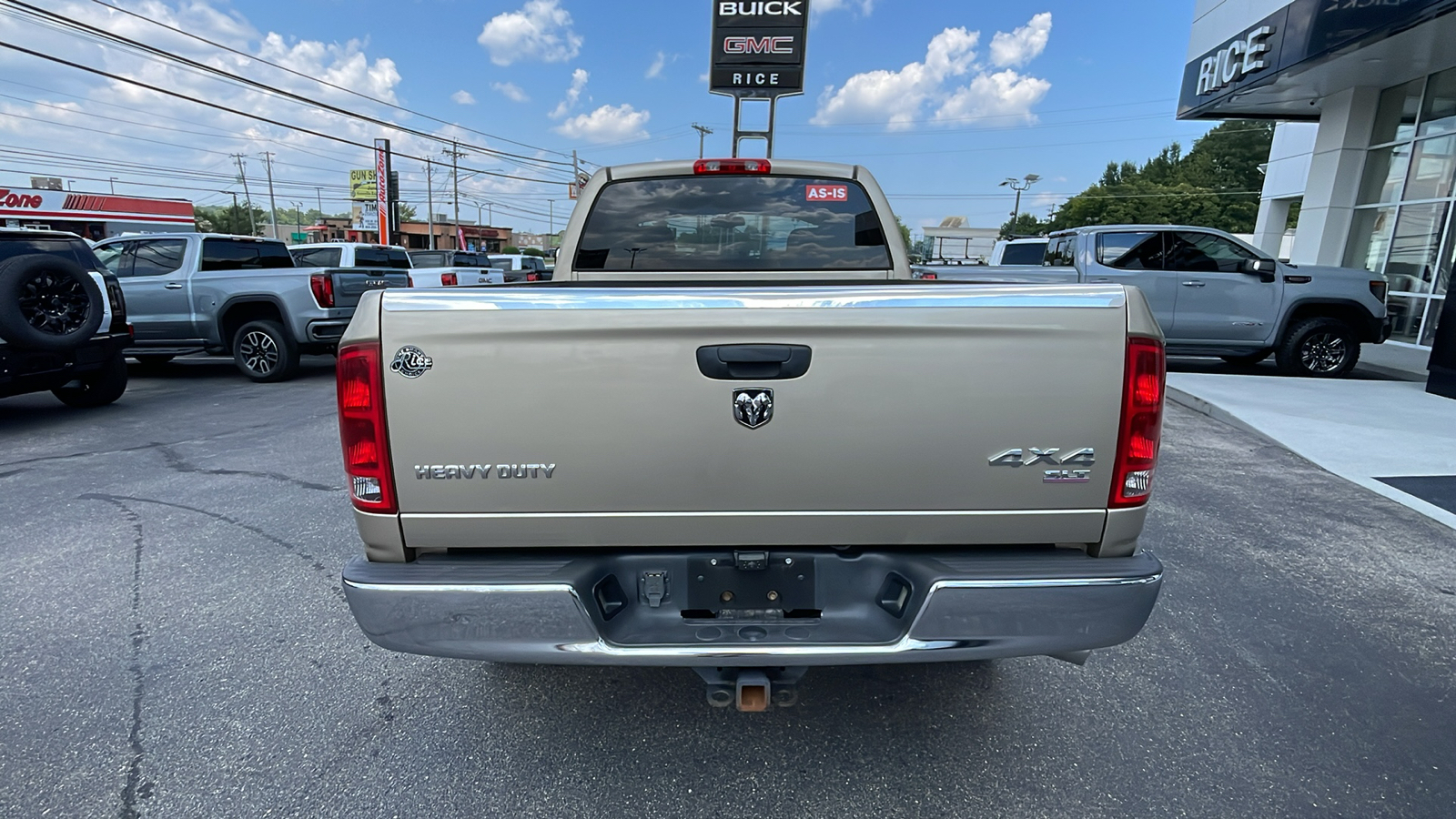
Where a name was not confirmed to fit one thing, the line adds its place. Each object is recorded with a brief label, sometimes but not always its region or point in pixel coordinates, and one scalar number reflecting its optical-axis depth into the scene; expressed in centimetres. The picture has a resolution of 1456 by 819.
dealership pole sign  1723
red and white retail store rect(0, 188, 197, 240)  4028
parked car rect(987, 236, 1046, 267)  1271
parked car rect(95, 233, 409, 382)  950
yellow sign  7444
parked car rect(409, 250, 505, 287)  1210
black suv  621
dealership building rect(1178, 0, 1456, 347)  1051
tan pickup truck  192
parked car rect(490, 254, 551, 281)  2106
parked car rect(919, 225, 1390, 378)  959
